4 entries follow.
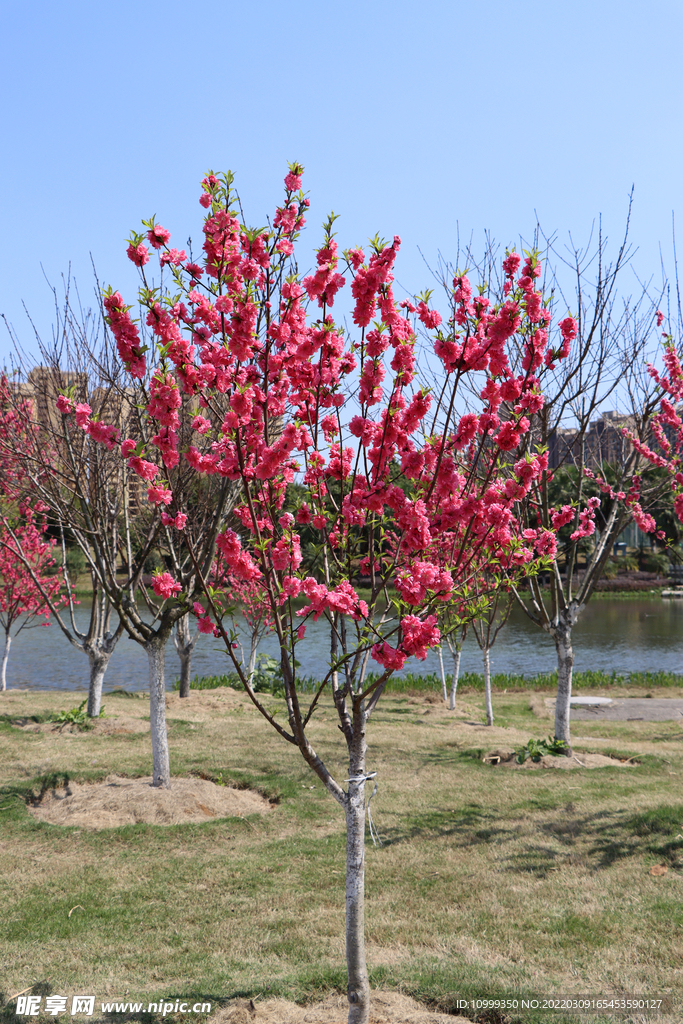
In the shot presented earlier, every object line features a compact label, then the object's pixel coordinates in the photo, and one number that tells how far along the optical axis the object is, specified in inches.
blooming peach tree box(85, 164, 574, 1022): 124.6
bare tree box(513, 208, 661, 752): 322.7
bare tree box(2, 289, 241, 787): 271.7
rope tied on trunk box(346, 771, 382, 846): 136.8
